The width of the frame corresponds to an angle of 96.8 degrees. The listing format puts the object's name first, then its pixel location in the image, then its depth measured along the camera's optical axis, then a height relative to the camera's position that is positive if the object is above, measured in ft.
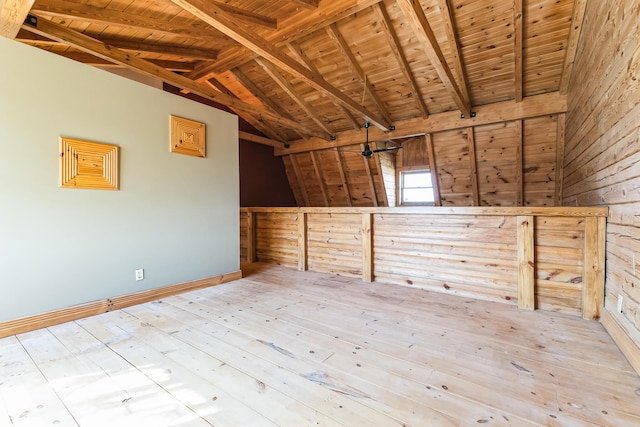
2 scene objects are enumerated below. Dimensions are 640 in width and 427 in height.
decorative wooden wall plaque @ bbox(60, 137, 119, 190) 8.35 +1.49
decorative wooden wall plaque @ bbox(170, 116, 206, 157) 10.91 +3.00
